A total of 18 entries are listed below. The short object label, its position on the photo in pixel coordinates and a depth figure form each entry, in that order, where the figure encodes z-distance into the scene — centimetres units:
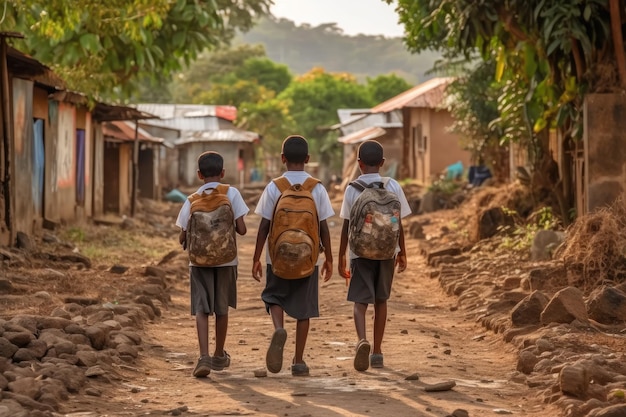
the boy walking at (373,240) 1536
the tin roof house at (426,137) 7747
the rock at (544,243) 2703
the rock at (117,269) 2799
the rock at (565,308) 1784
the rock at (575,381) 1296
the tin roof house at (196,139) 10489
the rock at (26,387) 1264
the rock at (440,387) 1375
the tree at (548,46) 2535
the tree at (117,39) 3009
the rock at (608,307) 1838
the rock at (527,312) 1860
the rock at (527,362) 1537
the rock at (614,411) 1130
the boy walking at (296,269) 1506
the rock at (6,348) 1463
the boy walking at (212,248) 1513
